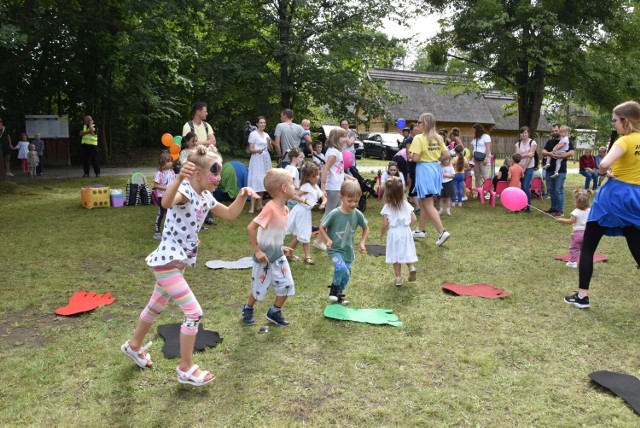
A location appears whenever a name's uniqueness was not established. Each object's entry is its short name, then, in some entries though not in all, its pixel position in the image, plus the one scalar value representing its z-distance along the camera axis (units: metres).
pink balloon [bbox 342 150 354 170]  11.56
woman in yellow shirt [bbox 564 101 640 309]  4.80
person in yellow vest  15.26
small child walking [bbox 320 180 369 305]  5.41
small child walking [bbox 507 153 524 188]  12.09
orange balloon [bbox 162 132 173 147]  8.99
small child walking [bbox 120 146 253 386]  3.53
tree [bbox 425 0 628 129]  14.31
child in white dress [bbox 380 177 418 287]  6.08
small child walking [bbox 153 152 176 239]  8.41
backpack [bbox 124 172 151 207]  11.76
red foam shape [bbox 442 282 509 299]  5.72
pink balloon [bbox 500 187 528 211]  8.56
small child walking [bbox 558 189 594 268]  6.61
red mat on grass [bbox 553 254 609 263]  7.39
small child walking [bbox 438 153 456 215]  11.07
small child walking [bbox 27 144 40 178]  17.73
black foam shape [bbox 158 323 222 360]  4.16
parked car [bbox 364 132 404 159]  30.62
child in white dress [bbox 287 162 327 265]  6.91
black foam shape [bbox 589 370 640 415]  3.49
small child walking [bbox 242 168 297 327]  4.45
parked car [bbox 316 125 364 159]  25.52
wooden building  38.69
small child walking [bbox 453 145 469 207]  12.23
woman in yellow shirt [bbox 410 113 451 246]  7.84
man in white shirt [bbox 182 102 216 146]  8.62
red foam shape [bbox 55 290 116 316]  5.05
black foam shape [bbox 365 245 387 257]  7.69
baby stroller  11.66
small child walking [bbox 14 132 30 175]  18.06
